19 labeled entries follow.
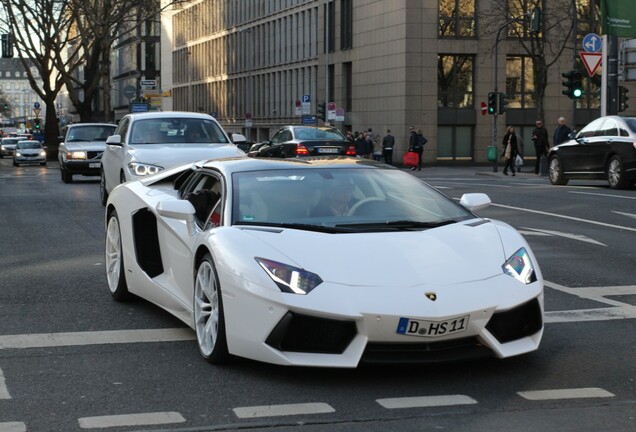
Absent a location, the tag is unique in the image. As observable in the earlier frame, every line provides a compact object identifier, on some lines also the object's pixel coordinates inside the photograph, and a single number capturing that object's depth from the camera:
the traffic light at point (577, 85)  37.62
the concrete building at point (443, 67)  59.19
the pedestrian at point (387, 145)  51.28
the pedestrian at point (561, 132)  36.00
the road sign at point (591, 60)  33.66
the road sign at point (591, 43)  34.59
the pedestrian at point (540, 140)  39.44
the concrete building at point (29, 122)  107.54
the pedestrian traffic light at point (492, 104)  47.03
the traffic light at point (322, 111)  61.59
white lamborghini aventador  6.17
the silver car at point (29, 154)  60.88
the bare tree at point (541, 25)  51.84
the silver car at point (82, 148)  31.88
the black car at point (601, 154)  25.73
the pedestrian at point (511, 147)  40.19
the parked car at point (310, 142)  35.19
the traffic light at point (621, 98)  36.88
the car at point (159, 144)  18.25
